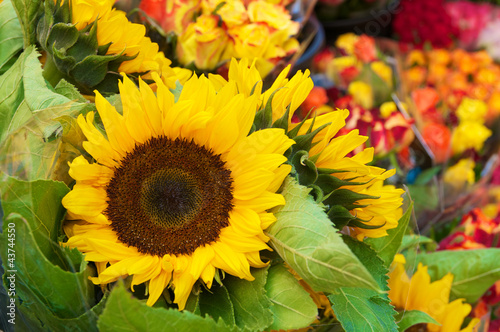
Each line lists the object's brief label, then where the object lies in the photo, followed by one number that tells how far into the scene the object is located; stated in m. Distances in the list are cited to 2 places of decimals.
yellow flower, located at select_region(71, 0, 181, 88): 0.49
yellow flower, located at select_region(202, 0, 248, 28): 0.74
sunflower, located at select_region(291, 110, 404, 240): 0.43
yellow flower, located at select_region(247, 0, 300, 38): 0.78
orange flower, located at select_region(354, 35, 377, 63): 1.44
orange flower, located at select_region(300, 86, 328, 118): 1.03
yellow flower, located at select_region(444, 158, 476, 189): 1.03
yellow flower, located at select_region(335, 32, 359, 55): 1.50
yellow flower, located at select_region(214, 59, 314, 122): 0.45
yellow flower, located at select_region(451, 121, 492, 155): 1.19
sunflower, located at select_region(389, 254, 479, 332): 0.62
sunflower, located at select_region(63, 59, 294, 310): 0.41
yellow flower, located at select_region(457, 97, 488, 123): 1.29
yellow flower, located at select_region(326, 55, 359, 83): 1.34
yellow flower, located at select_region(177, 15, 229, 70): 0.69
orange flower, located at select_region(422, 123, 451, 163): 1.14
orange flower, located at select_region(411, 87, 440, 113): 1.29
